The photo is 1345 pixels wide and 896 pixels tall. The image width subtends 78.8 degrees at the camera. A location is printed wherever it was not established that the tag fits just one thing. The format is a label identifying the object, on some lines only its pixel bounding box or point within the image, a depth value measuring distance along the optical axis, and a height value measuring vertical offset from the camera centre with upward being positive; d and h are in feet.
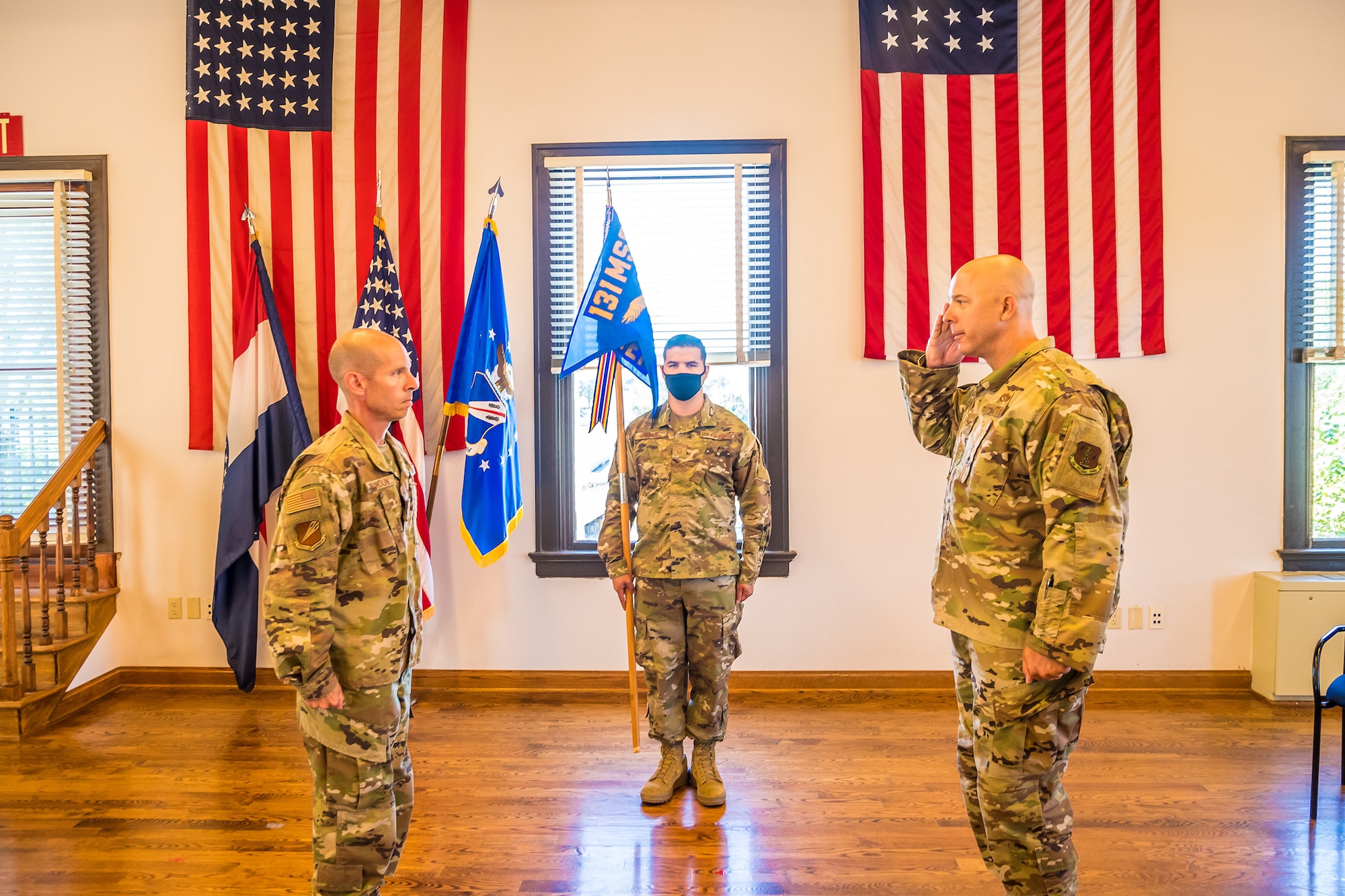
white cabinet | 12.68 -3.48
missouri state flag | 13.12 -0.55
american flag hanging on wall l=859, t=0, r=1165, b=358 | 13.16 +4.03
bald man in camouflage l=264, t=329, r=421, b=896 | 6.26 -1.58
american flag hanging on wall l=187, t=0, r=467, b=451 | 13.57 +4.17
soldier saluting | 5.82 -1.17
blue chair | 8.98 -3.27
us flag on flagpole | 12.74 +1.69
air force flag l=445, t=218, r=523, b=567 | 12.44 +0.06
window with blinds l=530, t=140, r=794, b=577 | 13.46 +2.54
